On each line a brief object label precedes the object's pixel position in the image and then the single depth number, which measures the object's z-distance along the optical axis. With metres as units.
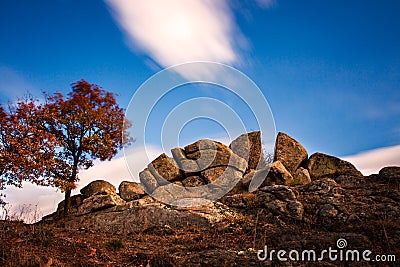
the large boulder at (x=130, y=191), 22.97
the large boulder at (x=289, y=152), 24.44
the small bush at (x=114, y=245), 10.71
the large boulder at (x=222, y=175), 22.66
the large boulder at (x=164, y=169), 23.36
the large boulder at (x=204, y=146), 24.48
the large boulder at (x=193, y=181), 22.67
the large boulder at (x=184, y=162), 23.70
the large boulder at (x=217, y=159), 23.66
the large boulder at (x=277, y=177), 20.70
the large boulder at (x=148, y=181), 22.85
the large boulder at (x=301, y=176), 20.87
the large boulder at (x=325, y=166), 23.73
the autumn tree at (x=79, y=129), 23.62
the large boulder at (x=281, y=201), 14.50
